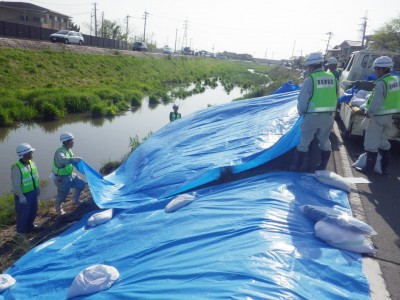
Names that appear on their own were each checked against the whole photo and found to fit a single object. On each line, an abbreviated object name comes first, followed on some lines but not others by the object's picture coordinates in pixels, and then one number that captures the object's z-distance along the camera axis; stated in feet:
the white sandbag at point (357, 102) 22.23
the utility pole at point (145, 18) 223.79
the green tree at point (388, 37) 98.32
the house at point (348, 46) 156.39
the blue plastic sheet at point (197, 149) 16.79
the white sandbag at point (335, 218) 10.24
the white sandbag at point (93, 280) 9.37
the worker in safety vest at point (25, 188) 16.80
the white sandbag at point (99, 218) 15.35
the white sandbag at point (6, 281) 11.36
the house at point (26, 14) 133.83
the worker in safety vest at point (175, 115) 29.35
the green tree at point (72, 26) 169.89
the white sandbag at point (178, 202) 13.77
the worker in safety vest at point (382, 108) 15.58
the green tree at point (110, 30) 202.86
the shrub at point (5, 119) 43.16
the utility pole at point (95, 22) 181.06
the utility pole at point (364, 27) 144.56
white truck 20.58
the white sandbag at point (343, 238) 9.89
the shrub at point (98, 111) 54.80
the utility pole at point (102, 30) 202.03
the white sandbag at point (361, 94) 23.93
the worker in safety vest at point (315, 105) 15.23
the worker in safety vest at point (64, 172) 18.69
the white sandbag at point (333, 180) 14.34
